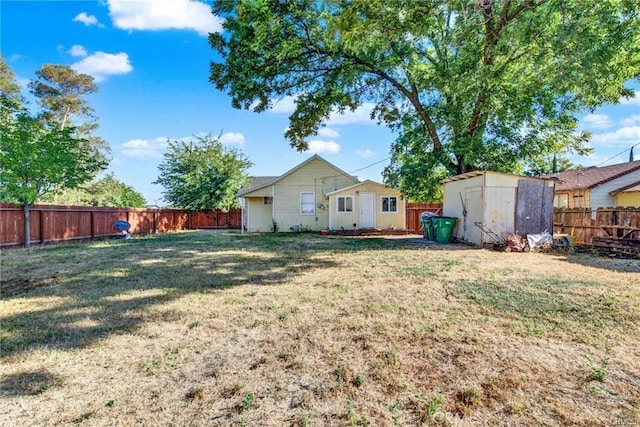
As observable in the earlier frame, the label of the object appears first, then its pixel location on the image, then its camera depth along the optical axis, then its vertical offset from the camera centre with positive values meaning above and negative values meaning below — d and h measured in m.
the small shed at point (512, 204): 11.45 +0.35
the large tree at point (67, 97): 23.88 +8.59
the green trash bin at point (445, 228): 13.43 -0.53
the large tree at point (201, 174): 25.80 +3.19
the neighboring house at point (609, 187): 17.55 +1.46
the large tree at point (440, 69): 7.75 +4.49
